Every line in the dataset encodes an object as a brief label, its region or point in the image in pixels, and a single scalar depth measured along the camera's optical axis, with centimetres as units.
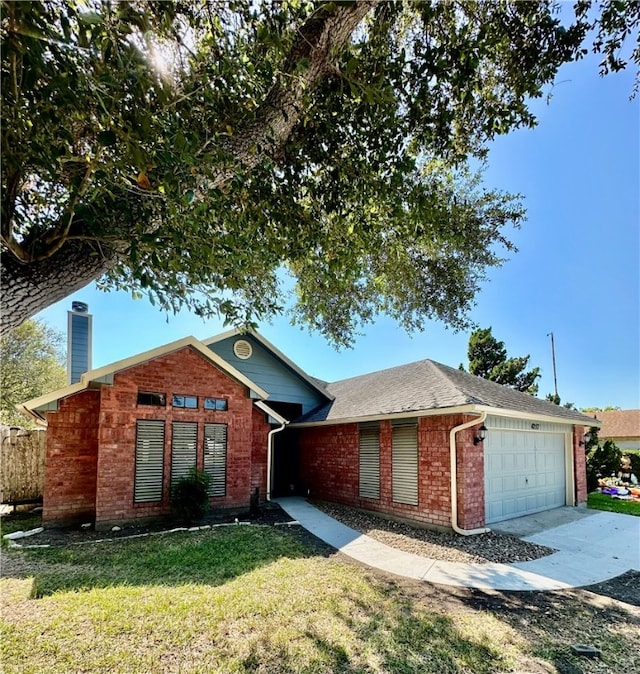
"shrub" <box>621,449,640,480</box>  1884
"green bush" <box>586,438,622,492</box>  1764
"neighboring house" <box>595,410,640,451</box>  2730
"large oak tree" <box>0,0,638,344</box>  288
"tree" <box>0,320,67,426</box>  1989
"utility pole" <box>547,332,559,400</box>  2684
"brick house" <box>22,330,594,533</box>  848
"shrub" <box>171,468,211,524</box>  869
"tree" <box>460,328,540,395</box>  2047
